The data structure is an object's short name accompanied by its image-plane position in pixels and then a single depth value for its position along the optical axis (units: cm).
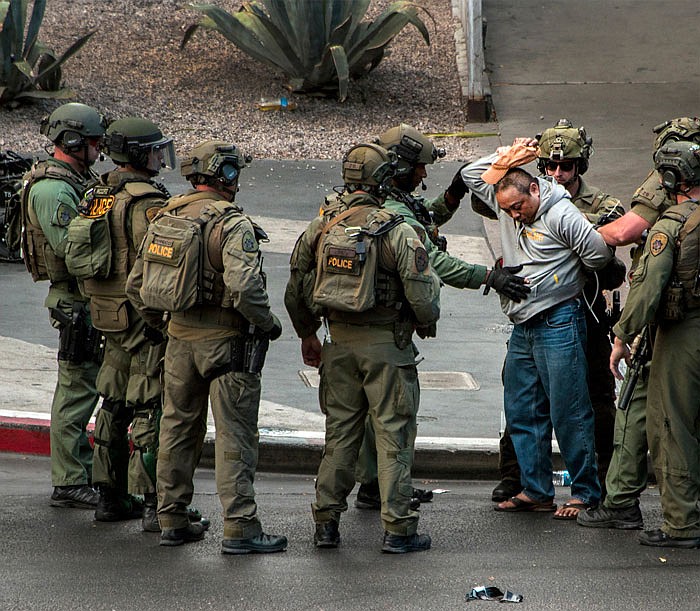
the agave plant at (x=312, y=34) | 3272
